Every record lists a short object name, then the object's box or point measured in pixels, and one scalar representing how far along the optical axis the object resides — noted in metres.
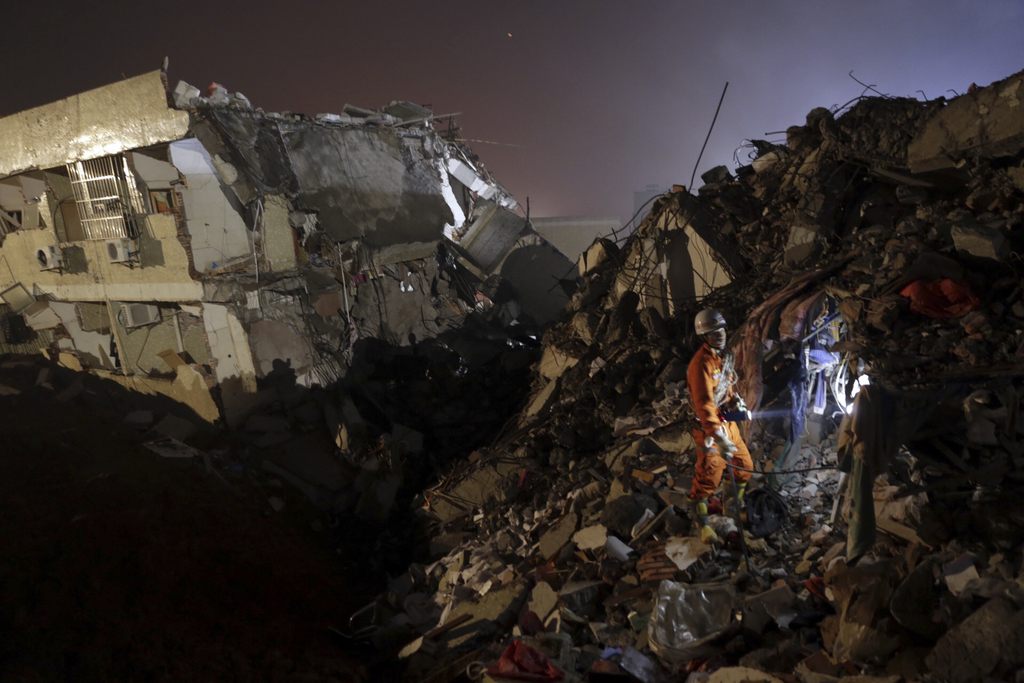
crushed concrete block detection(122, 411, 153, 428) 9.12
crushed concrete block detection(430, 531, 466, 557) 6.21
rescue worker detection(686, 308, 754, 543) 3.82
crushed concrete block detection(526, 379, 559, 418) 7.40
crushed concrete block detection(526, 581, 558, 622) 3.91
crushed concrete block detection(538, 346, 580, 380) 7.64
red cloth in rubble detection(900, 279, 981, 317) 4.00
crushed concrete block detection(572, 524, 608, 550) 4.23
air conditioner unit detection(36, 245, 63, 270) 10.75
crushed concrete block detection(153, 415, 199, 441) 8.87
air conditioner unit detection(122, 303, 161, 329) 9.95
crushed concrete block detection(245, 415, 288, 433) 9.24
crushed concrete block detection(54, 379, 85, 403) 10.06
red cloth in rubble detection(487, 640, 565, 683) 3.05
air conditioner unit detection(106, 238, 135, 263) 9.41
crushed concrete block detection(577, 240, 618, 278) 7.88
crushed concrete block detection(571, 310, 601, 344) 7.50
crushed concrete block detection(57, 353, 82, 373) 11.57
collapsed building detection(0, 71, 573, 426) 9.04
